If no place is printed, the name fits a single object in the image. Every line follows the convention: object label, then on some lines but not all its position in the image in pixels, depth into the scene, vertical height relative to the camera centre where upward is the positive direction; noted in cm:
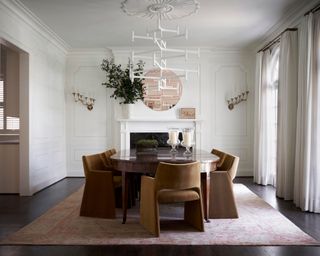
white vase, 698 +23
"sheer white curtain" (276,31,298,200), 486 +20
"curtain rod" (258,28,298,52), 496 +142
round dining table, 351 -47
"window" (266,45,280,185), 612 +24
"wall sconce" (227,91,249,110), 716 +51
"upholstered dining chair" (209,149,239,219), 394 -88
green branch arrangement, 675 +82
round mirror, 712 +61
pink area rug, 312 -115
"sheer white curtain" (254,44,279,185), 613 +6
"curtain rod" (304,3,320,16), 407 +145
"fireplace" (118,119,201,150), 704 -14
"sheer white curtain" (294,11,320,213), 413 +2
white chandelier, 428 +159
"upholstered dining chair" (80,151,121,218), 398 -90
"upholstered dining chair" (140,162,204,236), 323 -72
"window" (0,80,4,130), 628 +30
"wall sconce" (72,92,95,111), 718 +47
